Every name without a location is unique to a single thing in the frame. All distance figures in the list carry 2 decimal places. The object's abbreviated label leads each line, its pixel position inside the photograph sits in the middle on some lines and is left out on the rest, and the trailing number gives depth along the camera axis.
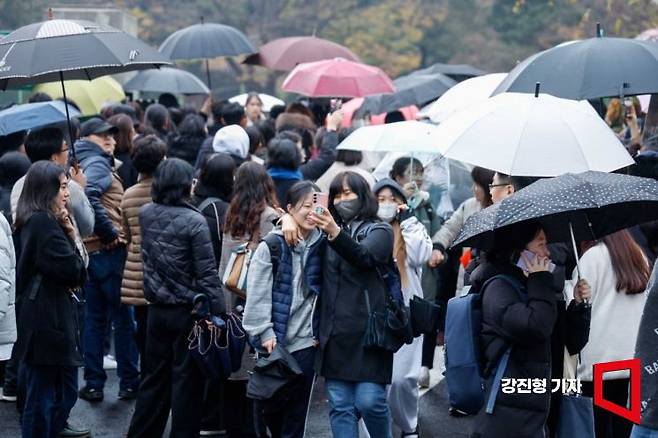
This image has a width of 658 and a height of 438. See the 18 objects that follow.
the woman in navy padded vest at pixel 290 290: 12.04
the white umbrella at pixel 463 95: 17.23
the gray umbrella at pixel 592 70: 12.78
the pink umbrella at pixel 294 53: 26.94
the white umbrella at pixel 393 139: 16.11
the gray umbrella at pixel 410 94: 23.59
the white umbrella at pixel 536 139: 10.91
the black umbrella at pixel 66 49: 13.30
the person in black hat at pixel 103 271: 15.61
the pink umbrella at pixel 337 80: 23.22
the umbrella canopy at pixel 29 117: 15.74
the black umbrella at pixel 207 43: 26.20
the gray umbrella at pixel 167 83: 27.87
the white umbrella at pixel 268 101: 31.29
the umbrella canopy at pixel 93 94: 24.55
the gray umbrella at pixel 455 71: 28.28
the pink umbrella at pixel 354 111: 27.08
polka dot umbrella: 8.94
